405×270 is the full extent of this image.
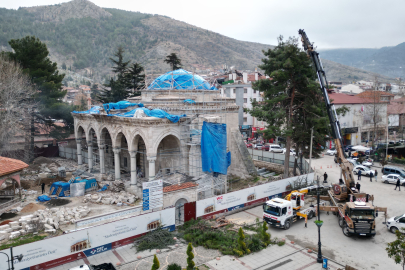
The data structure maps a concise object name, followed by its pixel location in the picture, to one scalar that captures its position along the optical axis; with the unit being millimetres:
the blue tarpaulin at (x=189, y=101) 23628
